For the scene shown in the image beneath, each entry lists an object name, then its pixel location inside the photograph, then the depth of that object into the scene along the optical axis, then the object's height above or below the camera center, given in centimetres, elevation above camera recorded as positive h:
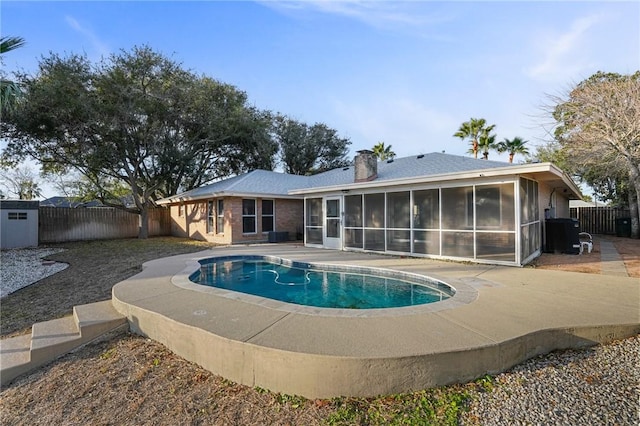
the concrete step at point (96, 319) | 434 -147
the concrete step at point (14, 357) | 364 -170
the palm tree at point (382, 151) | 2932 +621
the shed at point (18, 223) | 1411 -15
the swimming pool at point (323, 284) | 612 -160
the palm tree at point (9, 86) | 629 +298
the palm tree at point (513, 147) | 2273 +509
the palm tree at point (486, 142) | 2260 +537
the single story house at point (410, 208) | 830 +31
